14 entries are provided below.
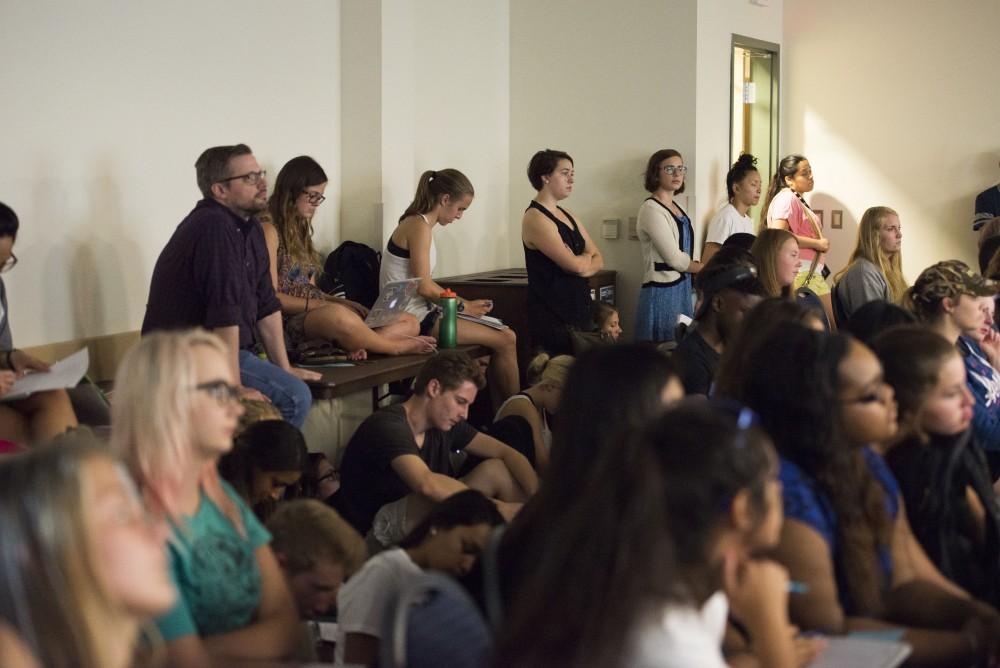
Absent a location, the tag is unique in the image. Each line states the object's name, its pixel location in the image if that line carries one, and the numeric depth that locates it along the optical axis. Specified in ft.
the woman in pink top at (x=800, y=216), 26.89
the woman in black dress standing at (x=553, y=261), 21.61
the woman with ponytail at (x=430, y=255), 20.20
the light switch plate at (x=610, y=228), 26.48
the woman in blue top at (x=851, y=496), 7.92
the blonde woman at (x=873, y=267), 19.60
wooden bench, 15.57
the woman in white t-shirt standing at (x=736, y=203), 25.79
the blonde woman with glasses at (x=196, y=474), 7.36
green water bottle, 19.49
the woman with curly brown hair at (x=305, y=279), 17.76
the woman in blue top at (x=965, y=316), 13.74
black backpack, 21.61
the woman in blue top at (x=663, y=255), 24.53
